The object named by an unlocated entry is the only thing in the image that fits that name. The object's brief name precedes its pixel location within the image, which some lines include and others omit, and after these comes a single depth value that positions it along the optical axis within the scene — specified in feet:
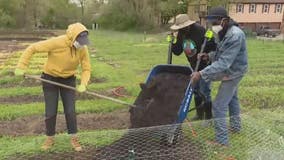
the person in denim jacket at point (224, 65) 15.17
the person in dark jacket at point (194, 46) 17.46
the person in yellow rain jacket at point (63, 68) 15.11
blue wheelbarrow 15.11
